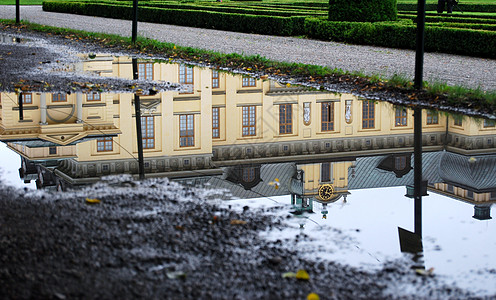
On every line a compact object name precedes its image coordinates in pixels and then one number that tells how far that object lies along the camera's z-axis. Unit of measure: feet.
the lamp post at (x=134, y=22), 63.82
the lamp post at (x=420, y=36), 38.37
